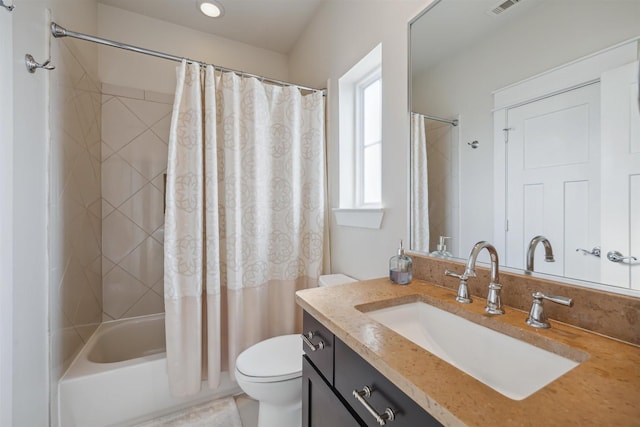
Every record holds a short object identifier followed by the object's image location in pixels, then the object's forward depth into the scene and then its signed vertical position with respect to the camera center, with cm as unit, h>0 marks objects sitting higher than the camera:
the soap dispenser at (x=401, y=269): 103 -23
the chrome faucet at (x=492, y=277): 72 -19
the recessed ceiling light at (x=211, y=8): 180 +147
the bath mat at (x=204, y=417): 140 -115
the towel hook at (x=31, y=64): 100 +59
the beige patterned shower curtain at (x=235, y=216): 142 -3
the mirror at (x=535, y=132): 60 +23
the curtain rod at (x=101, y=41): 121 +87
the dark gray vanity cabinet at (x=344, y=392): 49 -41
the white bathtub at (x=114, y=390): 125 -93
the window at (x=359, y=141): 159 +45
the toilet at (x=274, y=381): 113 -74
